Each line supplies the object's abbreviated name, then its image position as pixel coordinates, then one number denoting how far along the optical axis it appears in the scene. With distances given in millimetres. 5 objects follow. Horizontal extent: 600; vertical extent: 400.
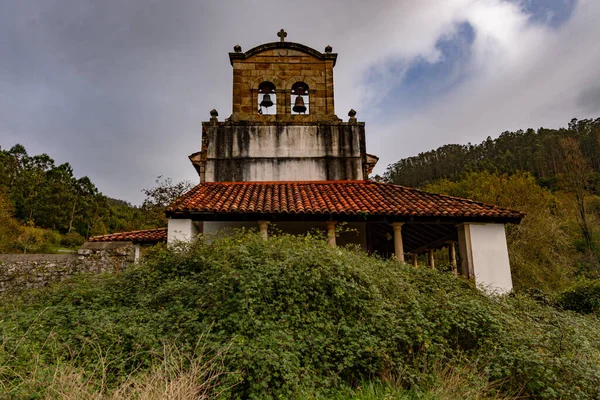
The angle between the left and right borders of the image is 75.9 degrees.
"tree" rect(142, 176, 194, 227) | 25812
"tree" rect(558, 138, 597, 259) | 27297
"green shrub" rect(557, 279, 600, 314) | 12273
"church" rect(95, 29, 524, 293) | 10203
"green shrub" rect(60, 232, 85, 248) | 32656
